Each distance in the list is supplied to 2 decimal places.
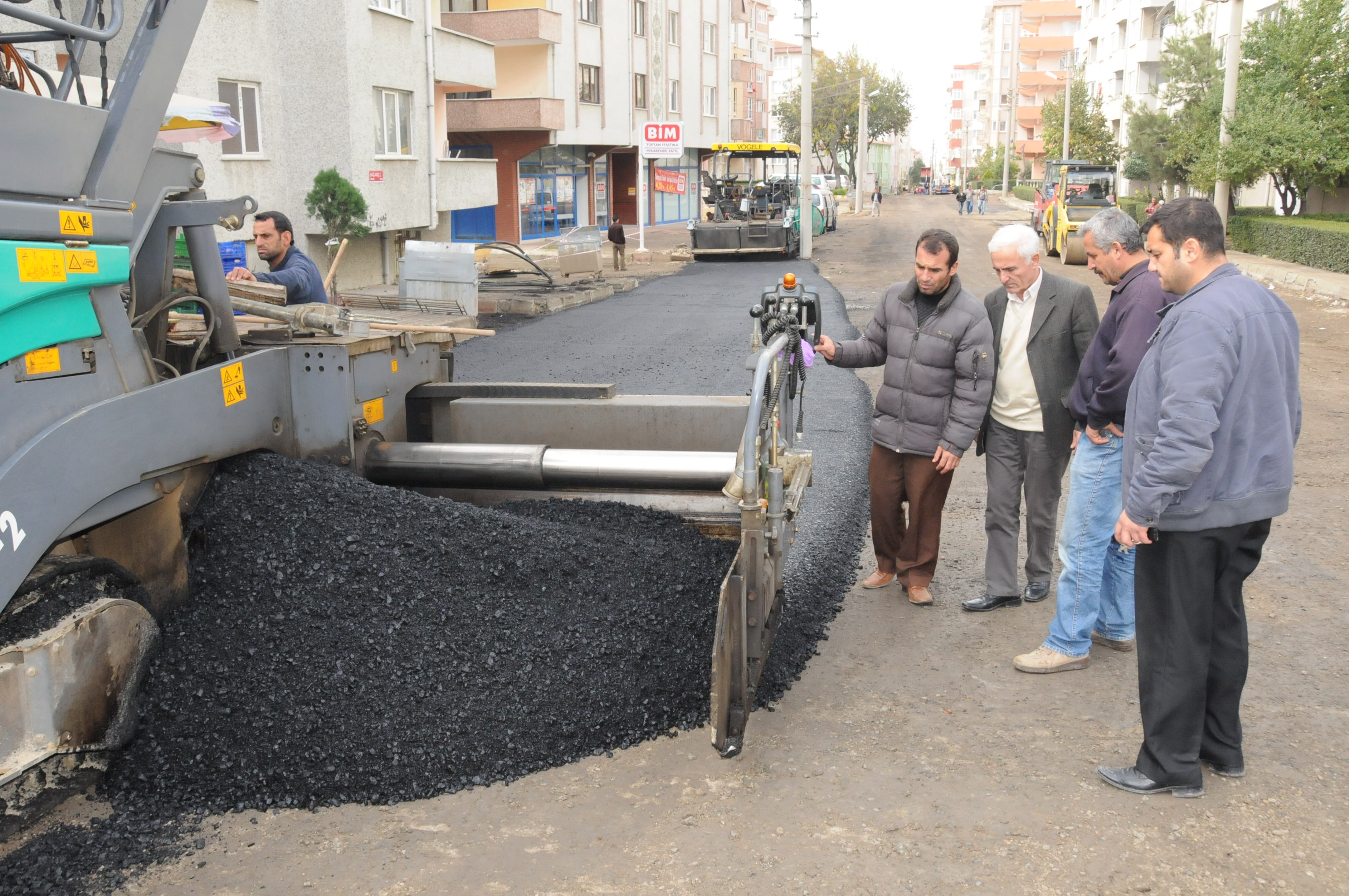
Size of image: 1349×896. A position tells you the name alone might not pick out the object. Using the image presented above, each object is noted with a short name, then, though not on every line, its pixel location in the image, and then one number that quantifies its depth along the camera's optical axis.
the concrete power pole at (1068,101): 47.47
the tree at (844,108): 74.94
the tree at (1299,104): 23.69
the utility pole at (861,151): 56.88
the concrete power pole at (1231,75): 22.80
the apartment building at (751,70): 50.94
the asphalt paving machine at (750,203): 26.56
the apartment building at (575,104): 29.67
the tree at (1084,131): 48.41
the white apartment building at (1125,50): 48.88
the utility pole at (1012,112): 75.12
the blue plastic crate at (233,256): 10.23
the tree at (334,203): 17.52
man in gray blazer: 4.91
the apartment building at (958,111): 160.00
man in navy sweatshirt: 4.35
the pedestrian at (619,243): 23.61
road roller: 24.95
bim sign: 28.08
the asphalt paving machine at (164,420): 3.12
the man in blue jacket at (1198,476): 3.37
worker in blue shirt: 5.76
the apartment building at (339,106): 16.77
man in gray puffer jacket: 4.98
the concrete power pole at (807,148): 27.31
